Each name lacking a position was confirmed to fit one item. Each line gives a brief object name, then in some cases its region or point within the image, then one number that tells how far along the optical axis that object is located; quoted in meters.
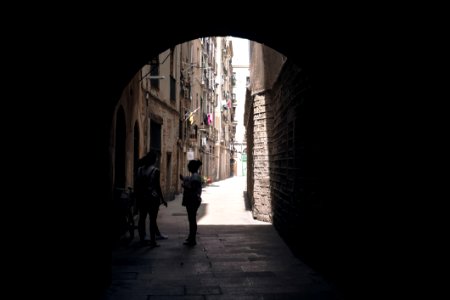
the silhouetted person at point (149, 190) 8.29
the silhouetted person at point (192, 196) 8.51
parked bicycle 8.65
